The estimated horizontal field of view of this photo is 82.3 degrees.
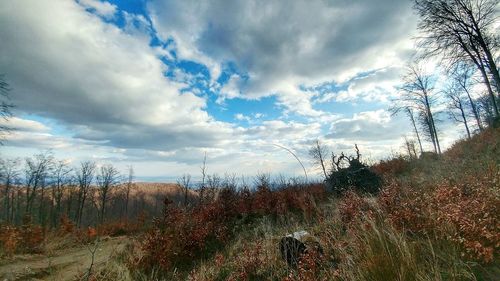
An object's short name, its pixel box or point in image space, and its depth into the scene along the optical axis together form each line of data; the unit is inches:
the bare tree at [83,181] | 1985.0
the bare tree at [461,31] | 593.3
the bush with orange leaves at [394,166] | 613.9
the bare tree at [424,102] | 1077.8
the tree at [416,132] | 1509.6
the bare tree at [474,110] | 1483.8
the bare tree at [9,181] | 1597.9
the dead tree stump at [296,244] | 182.7
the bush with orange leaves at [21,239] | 378.9
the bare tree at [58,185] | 1867.6
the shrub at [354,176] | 413.1
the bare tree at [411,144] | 1441.9
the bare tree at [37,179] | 1812.3
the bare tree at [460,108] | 1445.6
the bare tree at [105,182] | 2087.6
